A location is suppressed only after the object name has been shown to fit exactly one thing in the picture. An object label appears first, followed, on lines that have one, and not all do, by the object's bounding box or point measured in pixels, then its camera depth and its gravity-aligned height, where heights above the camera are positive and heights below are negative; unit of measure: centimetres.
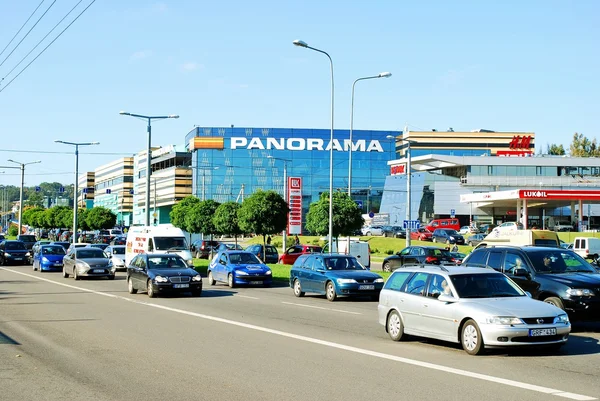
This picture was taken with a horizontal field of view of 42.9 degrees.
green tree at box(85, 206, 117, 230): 10375 +132
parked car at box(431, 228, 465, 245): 6950 -56
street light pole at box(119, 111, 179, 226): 4713 +637
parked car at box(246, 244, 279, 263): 4912 -147
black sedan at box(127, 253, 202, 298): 2527 -156
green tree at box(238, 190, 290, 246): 4753 +103
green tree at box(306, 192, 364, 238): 4572 +81
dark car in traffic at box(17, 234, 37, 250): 7248 -96
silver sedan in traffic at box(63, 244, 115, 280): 3656 -172
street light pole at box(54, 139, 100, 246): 6356 +573
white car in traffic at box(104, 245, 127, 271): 4509 -157
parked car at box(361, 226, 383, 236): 8581 -6
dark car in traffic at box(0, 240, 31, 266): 5316 -173
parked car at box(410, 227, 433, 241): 7600 -42
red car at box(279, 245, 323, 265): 4625 -131
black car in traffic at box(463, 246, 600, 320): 1508 -90
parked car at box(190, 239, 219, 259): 5925 -146
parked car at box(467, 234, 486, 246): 6794 -72
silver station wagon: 1181 -131
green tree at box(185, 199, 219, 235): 6562 +105
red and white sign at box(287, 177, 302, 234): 5269 +174
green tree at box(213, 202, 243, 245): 5828 +80
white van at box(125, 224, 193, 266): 3722 -58
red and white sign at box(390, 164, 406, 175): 10512 +853
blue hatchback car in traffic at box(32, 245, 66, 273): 4428 -173
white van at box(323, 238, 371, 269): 4303 -115
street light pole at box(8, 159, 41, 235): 8156 +585
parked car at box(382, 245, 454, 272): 3759 -131
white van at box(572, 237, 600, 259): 4872 -93
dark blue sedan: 2408 -153
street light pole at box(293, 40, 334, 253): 3307 +349
